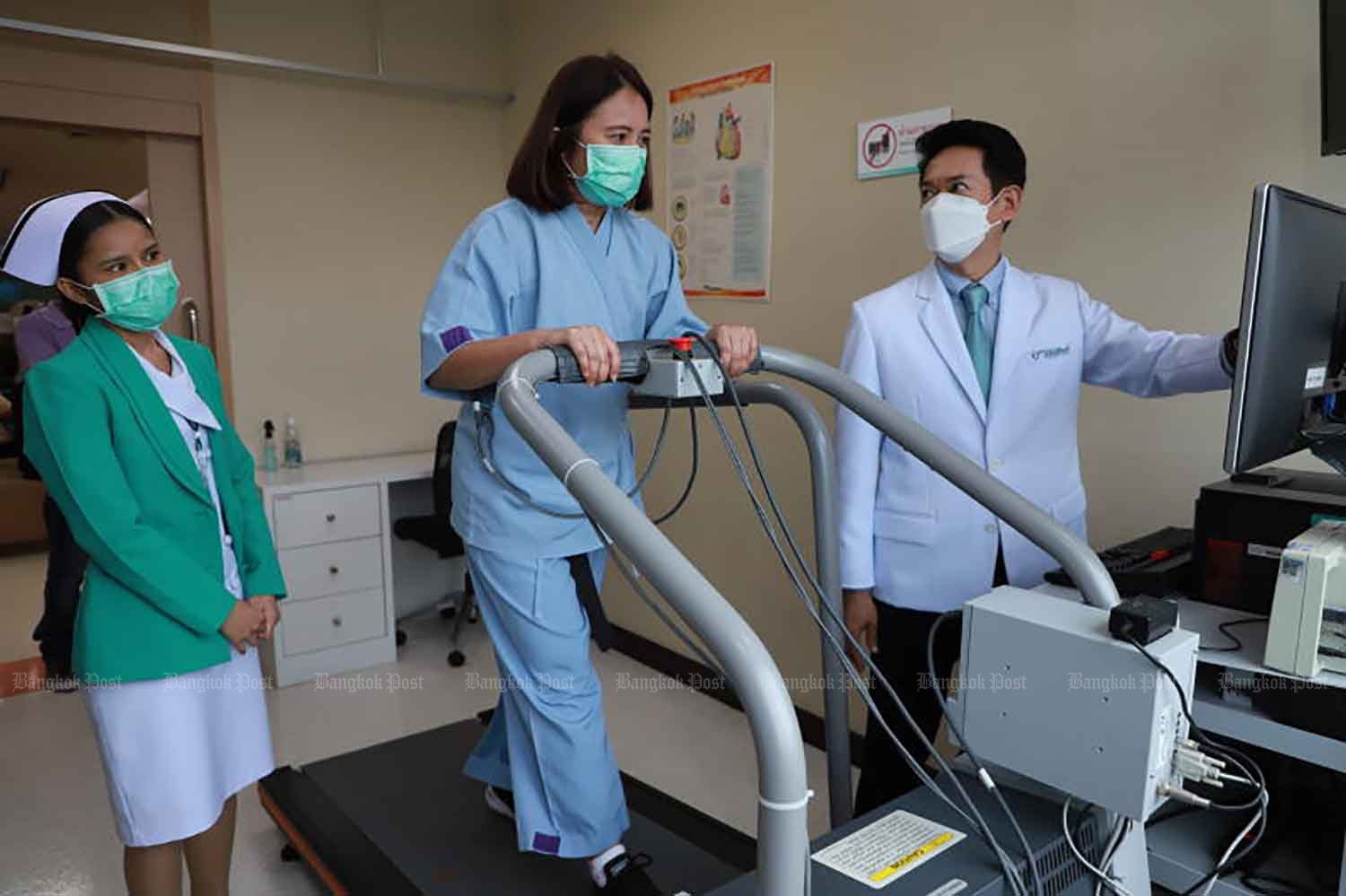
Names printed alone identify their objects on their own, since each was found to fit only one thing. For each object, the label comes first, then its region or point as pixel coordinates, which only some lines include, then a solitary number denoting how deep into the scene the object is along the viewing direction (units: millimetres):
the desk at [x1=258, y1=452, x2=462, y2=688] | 3492
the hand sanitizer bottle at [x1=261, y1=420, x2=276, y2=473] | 3791
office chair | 3615
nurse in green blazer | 1529
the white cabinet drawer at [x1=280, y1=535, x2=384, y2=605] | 3510
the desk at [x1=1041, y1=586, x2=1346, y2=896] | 1234
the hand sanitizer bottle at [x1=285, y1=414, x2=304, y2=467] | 3834
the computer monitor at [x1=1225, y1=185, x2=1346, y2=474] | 1121
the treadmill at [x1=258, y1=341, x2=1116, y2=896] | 728
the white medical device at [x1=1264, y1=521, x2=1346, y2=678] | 1229
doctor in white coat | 1785
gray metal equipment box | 901
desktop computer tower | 1441
